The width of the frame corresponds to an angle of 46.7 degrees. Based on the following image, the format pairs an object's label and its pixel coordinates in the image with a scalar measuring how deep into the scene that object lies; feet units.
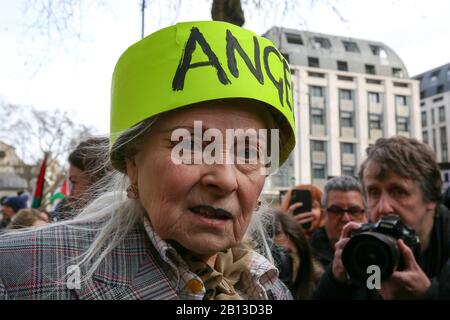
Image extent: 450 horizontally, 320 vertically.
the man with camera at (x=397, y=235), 6.74
